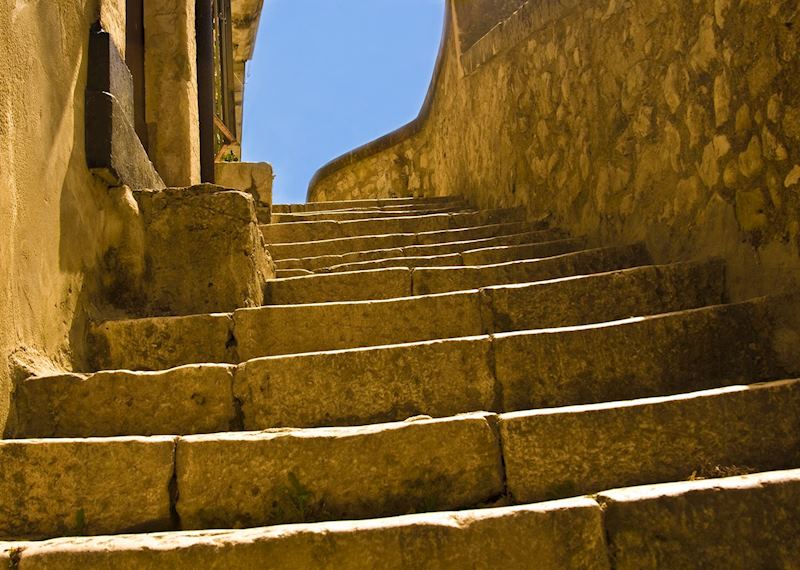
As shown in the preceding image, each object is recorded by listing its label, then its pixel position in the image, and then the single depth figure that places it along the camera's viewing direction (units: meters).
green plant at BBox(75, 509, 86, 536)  1.83
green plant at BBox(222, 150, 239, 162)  8.31
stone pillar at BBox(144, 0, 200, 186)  4.69
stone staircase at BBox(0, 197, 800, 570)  1.63
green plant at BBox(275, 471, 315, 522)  1.84
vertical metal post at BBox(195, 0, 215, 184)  5.59
